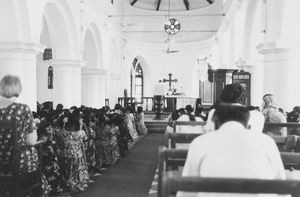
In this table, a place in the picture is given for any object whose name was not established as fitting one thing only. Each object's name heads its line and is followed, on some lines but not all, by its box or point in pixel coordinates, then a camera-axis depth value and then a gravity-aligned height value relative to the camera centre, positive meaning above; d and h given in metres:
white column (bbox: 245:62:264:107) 14.13 +0.41
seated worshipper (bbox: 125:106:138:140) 12.86 -1.15
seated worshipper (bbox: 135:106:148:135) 15.89 -1.35
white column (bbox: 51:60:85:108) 14.18 +0.46
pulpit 14.98 +0.51
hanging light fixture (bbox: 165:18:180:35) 23.05 +4.05
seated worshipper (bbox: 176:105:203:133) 6.76 -0.69
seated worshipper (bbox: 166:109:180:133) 8.85 -0.60
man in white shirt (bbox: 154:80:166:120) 19.66 -0.76
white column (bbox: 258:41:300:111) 9.56 +0.55
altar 22.31 -0.76
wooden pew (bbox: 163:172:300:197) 1.76 -0.45
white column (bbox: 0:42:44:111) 9.45 +0.74
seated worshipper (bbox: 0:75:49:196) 3.74 -0.44
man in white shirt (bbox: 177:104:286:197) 2.10 -0.38
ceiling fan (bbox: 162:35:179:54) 26.31 +3.60
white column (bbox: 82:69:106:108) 19.31 +0.26
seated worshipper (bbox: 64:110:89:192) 6.26 -1.11
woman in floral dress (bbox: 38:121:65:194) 5.76 -1.11
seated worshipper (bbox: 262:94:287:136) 5.80 -0.38
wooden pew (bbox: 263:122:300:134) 5.30 -0.49
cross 27.08 +0.82
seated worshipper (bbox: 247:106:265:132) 4.11 -0.34
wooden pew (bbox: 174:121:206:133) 5.75 -0.51
